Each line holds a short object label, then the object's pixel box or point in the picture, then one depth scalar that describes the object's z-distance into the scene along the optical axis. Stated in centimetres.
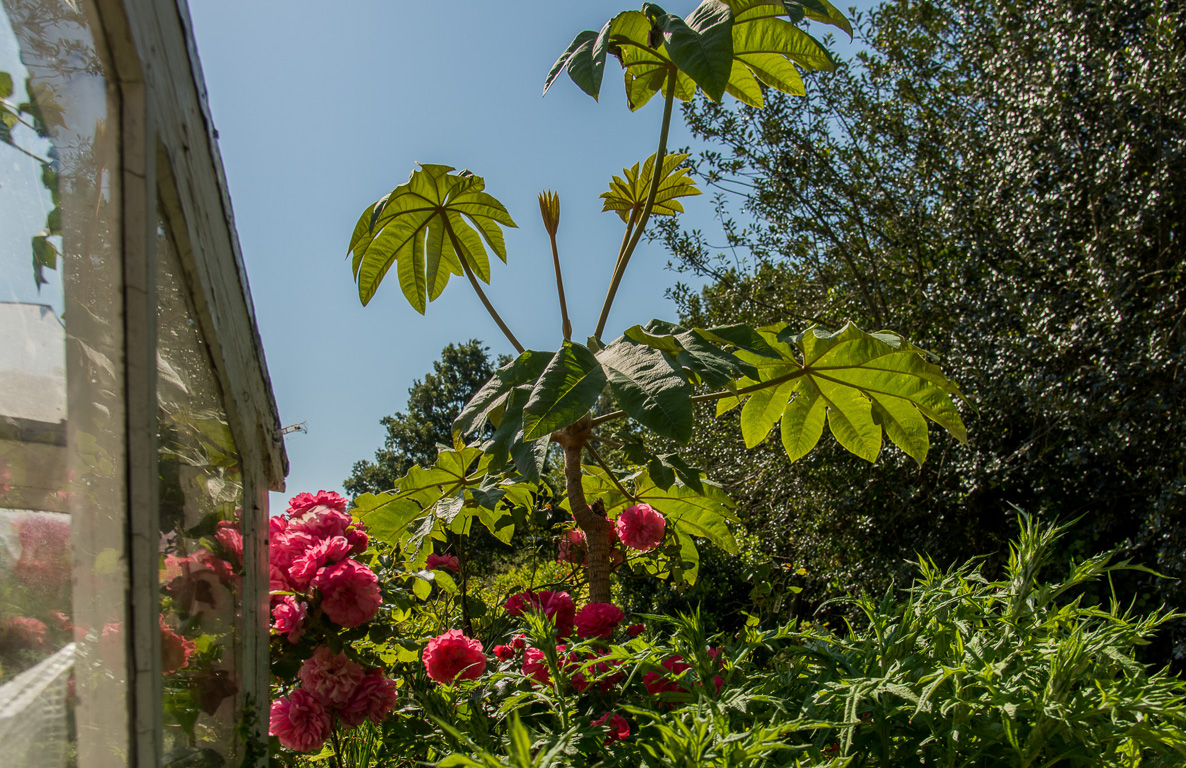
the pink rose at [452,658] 147
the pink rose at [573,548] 235
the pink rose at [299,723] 149
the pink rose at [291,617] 159
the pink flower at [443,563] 234
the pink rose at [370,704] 158
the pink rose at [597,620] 136
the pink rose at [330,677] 158
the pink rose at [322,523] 177
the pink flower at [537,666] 114
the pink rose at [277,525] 180
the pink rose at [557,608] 152
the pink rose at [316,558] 162
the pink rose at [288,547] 169
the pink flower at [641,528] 177
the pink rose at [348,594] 161
